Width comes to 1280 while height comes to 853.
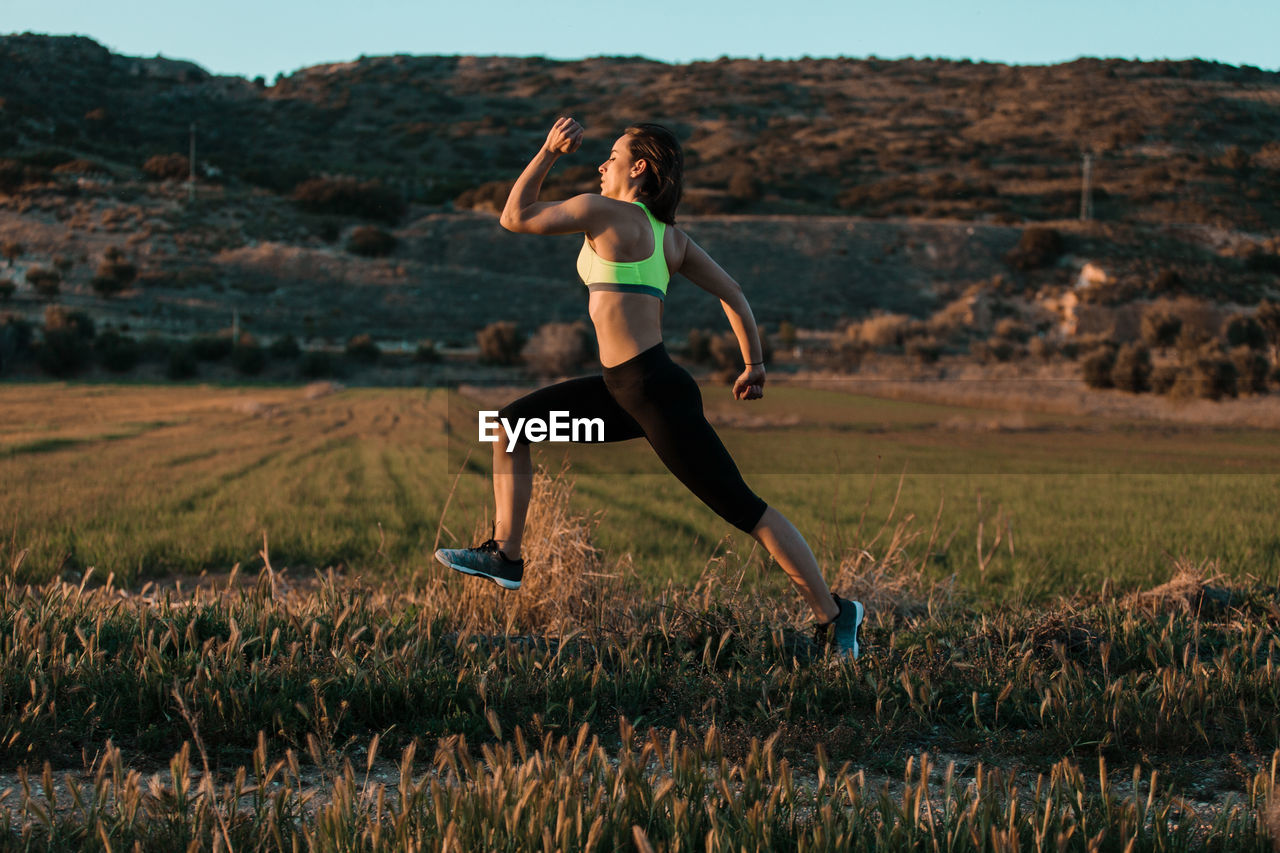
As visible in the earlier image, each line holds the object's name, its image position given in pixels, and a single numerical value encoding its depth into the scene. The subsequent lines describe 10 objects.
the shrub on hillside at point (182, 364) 39.22
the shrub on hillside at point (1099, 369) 29.75
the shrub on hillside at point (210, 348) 40.16
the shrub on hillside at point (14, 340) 37.28
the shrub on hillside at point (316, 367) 40.75
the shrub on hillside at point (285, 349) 41.22
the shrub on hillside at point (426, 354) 41.62
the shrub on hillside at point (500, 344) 40.03
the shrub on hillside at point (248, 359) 40.22
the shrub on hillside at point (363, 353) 41.53
